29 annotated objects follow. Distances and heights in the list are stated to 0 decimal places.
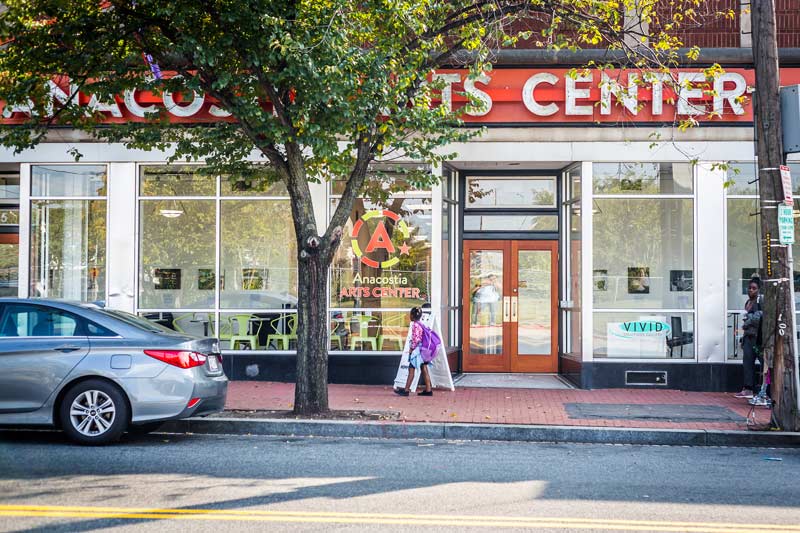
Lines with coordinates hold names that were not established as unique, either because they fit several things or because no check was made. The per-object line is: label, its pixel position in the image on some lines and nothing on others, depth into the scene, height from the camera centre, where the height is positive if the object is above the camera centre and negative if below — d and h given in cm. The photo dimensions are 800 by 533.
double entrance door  1555 -16
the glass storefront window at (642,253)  1411 +76
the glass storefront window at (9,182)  1620 +240
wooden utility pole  992 +86
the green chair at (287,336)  1443 -64
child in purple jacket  1262 -79
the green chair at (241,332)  1450 -56
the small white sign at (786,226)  990 +84
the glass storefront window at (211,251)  1462 +88
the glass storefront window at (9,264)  1608 +76
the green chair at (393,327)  1430 -49
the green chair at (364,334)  1431 -61
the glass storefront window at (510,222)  1564 +144
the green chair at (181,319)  1464 -33
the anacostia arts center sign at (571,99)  1363 +336
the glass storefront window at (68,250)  1480 +94
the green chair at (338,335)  1438 -62
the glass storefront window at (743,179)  1398 +199
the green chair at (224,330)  1455 -53
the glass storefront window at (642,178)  1404 +203
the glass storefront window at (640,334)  1393 -64
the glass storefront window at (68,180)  1474 +219
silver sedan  877 -82
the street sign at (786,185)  995 +133
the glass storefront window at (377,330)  1430 -54
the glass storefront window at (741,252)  1404 +75
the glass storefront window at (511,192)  1563 +203
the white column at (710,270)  1375 +44
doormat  1415 -147
